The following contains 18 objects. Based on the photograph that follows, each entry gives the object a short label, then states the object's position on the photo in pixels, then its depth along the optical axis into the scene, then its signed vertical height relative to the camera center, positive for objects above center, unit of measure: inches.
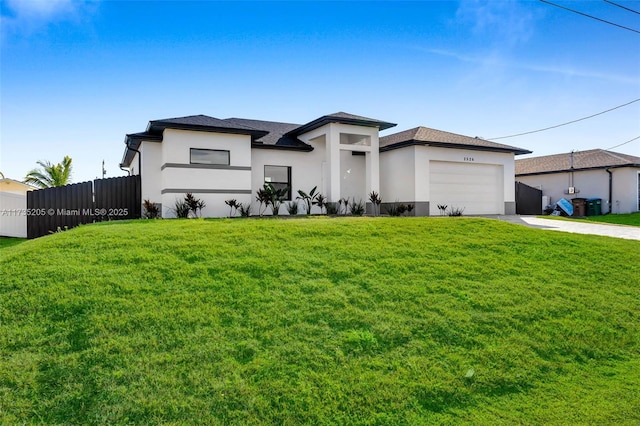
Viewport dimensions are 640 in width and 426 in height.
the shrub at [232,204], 587.4 +10.3
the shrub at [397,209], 672.1 +0.5
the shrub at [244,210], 600.4 +0.6
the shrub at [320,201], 651.5 +16.0
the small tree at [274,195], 610.2 +25.4
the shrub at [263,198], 610.5 +20.4
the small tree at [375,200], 671.1 +17.4
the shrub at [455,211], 727.5 -4.2
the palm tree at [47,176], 1160.2 +113.7
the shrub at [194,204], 560.6 +10.4
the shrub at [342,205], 655.5 +6.7
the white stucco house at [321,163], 580.4 +87.3
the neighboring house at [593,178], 1016.2 +89.6
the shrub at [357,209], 656.6 +1.1
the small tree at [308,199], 654.8 +20.0
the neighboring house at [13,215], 615.8 -5.4
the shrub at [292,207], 660.7 +4.6
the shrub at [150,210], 548.4 +1.4
